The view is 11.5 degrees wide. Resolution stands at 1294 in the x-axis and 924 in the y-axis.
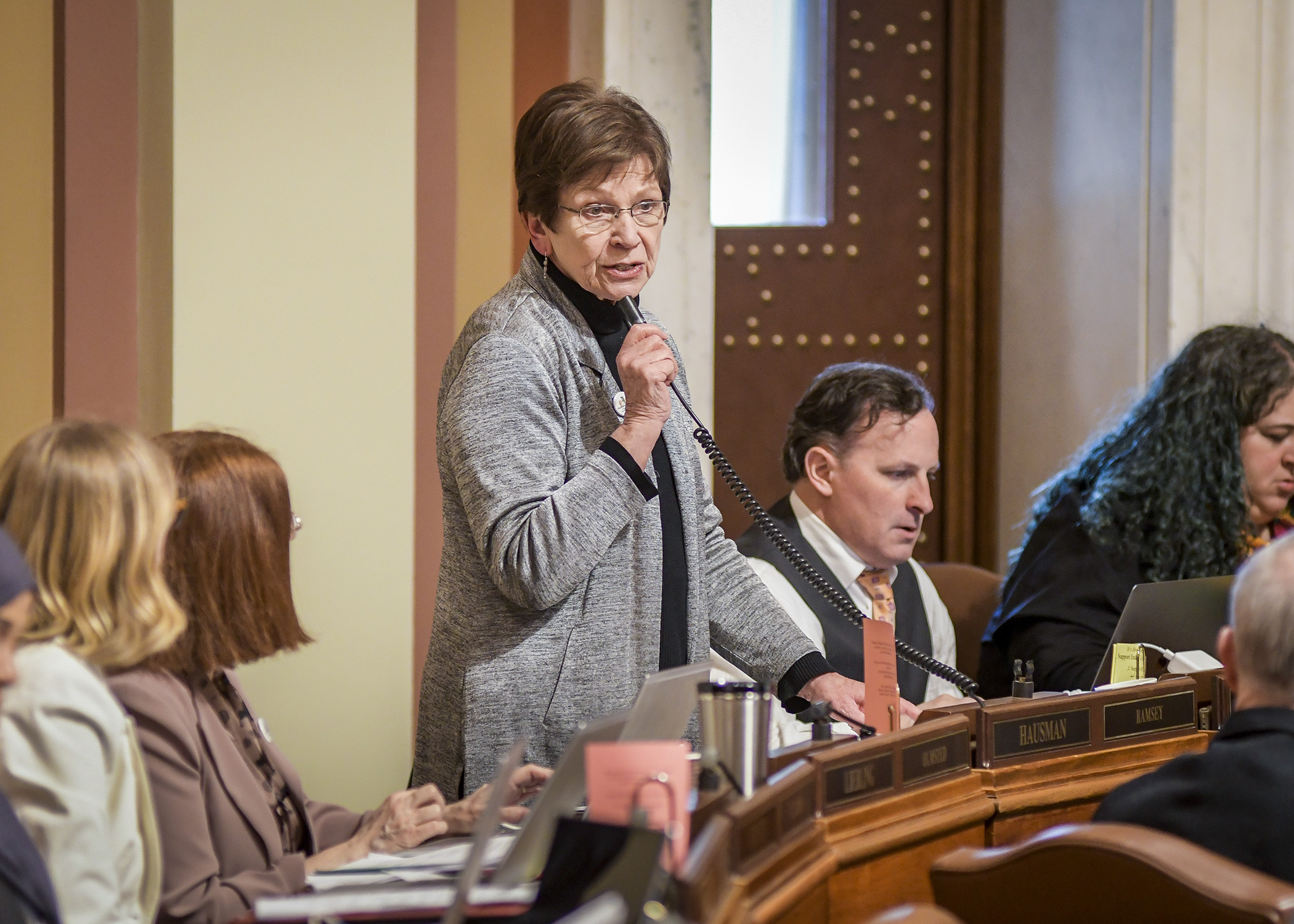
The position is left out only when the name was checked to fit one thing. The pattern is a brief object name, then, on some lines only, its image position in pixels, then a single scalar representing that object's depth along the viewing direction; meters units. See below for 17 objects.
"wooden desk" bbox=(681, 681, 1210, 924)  5.95
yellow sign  6.63
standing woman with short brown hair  6.35
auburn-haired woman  6.10
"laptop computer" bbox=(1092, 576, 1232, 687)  6.65
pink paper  5.92
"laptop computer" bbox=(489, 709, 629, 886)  5.88
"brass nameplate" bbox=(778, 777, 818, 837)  6.05
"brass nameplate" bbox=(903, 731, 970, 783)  6.27
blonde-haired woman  5.96
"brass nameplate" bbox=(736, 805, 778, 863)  5.96
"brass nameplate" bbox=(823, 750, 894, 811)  6.16
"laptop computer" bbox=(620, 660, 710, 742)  6.00
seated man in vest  6.97
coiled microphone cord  6.56
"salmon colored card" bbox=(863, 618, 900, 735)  6.35
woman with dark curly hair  7.00
